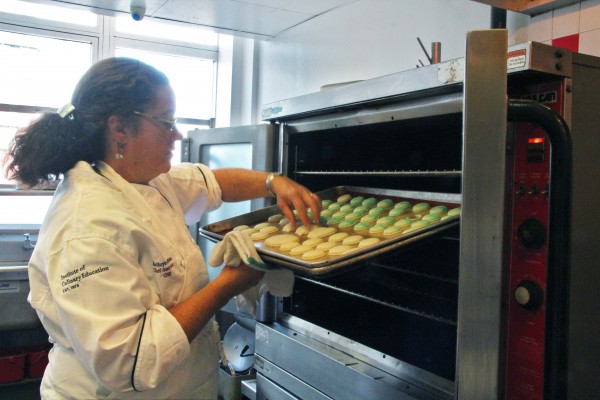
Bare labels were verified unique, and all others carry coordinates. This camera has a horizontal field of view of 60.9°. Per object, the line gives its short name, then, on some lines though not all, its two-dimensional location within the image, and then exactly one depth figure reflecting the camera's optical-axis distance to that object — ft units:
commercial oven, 2.70
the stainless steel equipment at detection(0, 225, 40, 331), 11.37
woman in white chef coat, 3.72
